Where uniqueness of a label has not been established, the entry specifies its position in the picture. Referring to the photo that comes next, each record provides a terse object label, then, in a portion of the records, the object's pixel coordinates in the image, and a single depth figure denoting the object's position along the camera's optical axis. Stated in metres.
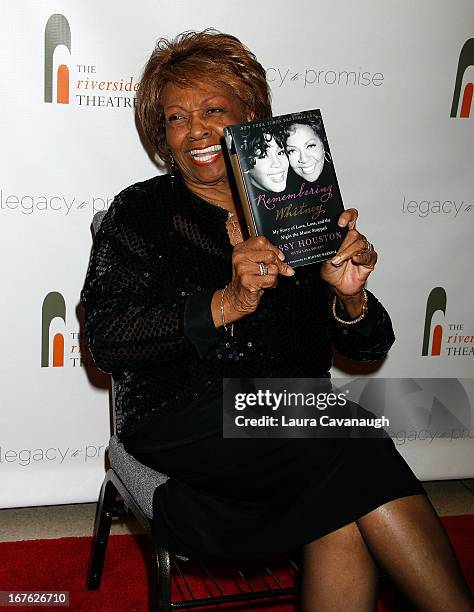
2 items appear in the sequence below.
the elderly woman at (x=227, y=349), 1.45
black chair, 1.58
